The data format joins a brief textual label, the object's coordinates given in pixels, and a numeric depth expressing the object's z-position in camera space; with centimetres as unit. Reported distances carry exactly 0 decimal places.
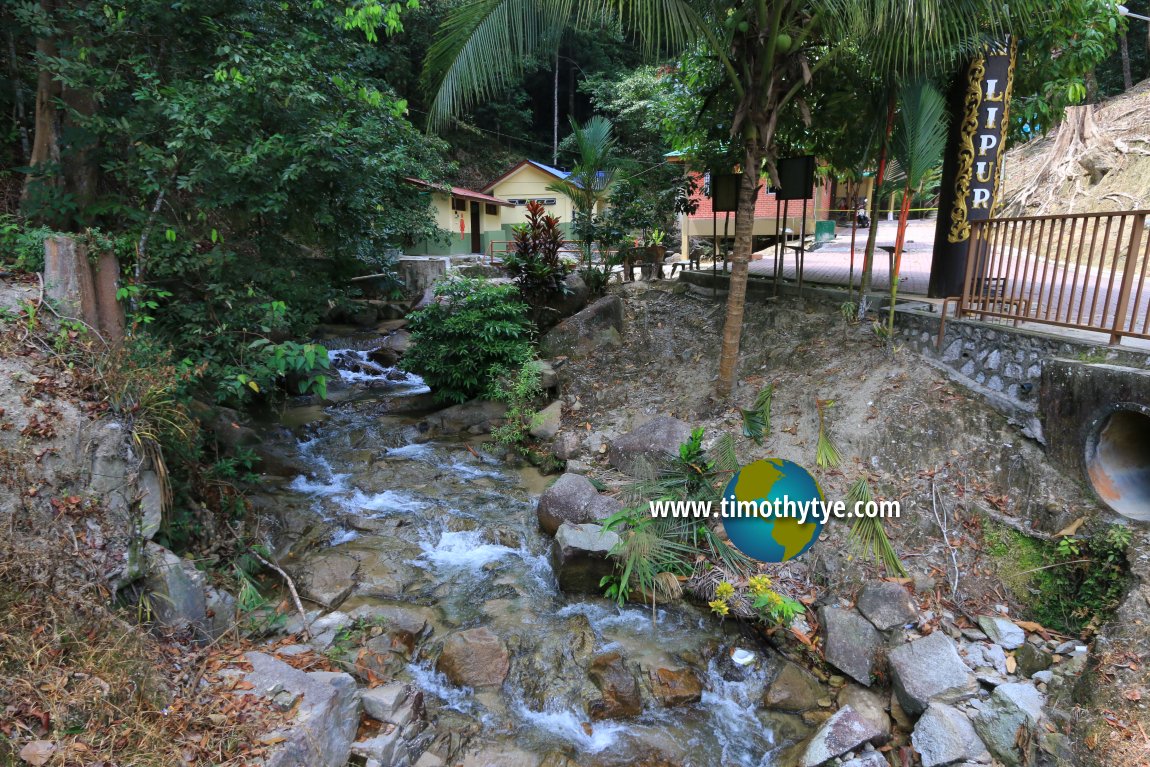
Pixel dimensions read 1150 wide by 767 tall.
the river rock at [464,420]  951
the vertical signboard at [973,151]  644
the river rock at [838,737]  411
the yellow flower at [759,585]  522
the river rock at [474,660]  488
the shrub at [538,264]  1115
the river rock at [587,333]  1026
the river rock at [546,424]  873
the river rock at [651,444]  696
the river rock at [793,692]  465
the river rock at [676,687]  478
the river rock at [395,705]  426
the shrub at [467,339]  954
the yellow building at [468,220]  2230
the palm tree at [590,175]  1144
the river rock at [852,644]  466
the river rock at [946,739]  391
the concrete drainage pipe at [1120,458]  470
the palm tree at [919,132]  600
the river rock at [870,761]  401
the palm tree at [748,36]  564
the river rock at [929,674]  424
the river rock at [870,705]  429
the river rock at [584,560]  589
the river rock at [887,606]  477
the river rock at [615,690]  466
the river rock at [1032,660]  425
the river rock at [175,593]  419
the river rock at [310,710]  352
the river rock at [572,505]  654
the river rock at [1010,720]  383
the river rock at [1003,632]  447
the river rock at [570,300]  1145
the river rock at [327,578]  562
